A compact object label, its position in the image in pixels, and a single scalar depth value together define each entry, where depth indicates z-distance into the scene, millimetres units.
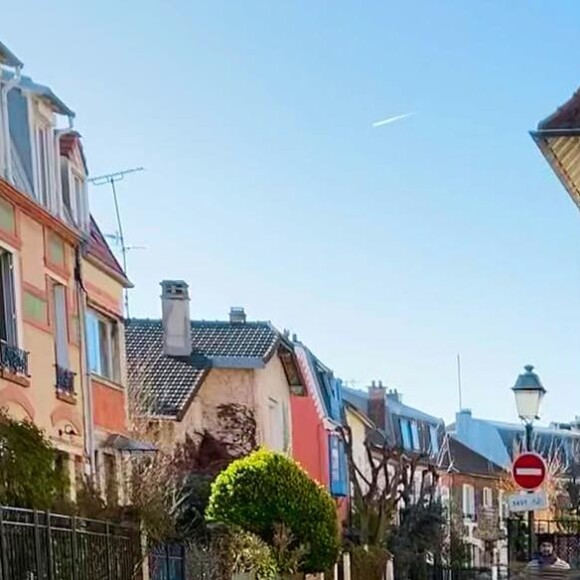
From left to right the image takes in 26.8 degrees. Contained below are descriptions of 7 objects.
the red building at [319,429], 39119
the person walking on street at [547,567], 12016
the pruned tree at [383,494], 36875
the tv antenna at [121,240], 23486
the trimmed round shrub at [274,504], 22828
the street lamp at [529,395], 14297
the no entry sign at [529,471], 14328
